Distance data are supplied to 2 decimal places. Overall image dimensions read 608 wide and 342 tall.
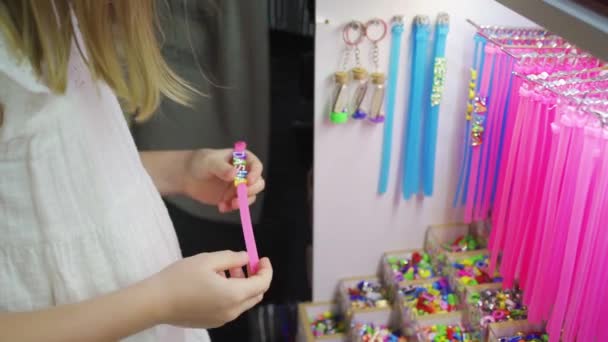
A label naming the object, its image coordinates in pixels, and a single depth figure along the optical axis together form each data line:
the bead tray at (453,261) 1.20
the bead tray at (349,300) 1.27
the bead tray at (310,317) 1.31
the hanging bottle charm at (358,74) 1.09
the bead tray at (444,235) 1.33
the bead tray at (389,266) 1.32
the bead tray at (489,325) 1.00
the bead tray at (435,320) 1.15
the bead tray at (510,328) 1.00
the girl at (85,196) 0.56
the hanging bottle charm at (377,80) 1.10
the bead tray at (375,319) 1.27
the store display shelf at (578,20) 0.50
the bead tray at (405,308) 1.18
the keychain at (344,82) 1.09
